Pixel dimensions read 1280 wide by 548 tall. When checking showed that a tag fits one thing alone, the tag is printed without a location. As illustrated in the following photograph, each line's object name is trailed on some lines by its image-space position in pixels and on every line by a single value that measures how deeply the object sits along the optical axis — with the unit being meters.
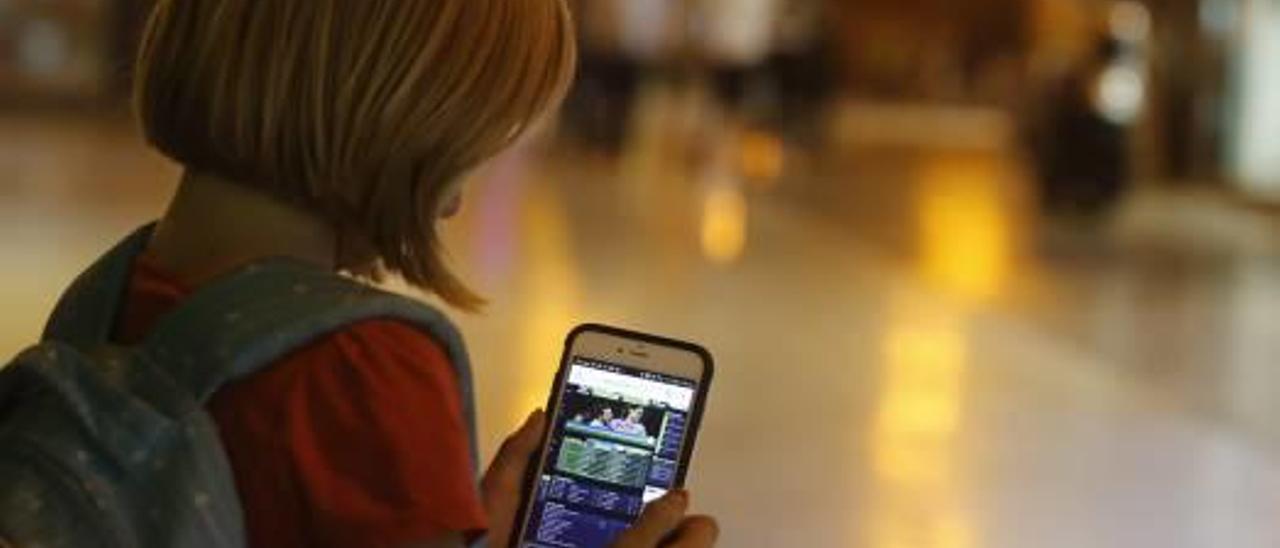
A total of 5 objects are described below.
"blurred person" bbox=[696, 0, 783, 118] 14.62
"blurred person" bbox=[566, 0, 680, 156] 13.28
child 1.01
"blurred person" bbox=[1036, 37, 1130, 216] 10.77
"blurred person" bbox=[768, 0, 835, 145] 15.49
